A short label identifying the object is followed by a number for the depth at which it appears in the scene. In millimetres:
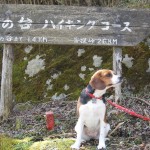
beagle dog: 4812
